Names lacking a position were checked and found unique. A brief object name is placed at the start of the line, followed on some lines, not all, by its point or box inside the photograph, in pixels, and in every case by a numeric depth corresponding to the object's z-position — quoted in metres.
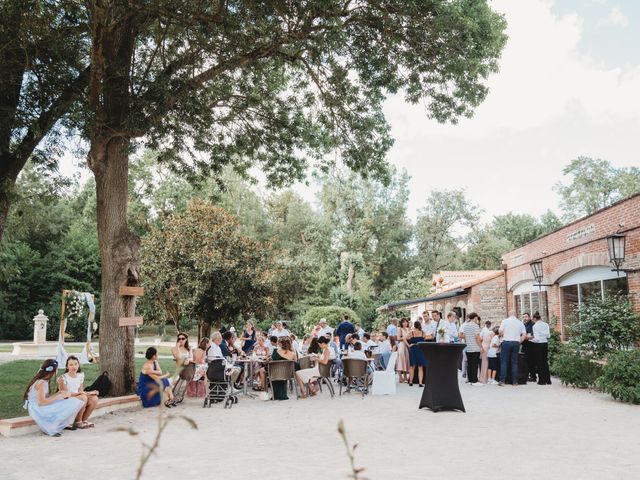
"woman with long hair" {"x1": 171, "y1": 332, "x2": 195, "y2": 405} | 11.16
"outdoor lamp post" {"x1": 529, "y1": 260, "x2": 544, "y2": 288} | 18.02
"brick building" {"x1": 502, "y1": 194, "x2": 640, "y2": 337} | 13.00
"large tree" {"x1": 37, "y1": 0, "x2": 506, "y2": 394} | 9.95
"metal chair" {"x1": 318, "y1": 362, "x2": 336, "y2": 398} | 12.69
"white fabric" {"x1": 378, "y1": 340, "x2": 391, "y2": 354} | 15.95
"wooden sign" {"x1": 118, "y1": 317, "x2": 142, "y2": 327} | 10.92
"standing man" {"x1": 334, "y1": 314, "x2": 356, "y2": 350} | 17.30
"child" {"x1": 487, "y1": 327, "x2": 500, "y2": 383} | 14.29
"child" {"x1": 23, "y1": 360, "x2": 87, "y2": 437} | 7.62
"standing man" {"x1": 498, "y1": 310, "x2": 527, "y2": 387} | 13.76
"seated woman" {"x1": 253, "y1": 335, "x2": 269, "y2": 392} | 12.84
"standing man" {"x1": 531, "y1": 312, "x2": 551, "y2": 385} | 13.72
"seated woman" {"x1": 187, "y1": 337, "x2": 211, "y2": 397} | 11.74
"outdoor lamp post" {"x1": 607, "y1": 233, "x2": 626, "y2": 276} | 12.70
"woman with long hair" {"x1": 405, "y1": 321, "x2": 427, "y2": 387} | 13.73
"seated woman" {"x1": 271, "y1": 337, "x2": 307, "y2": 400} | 11.82
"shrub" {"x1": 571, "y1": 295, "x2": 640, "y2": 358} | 12.16
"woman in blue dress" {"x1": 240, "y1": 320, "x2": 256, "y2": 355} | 15.98
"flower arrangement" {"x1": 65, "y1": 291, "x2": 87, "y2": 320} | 15.27
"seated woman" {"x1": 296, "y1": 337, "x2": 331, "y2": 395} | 12.14
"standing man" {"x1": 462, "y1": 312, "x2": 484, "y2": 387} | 13.78
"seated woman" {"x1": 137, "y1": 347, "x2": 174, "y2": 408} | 9.93
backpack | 10.45
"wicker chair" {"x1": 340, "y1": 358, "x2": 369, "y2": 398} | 12.40
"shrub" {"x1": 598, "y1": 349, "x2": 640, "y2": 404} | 10.11
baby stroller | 10.77
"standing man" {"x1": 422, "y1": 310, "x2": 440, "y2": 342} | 14.22
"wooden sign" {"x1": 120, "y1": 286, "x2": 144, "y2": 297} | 10.97
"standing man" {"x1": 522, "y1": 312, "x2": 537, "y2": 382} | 14.11
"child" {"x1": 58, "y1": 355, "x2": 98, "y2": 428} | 8.17
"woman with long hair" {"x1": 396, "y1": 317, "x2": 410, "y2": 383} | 14.49
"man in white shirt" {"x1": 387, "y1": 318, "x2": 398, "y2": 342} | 18.23
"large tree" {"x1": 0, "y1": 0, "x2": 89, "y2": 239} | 9.55
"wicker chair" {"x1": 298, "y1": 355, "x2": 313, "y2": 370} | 12.84
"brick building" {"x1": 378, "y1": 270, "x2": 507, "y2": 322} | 23.34
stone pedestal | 24.41
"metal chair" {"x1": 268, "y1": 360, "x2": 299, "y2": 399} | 11.61
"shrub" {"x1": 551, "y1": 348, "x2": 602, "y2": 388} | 12.45
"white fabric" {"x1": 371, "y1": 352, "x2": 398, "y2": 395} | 12.41
